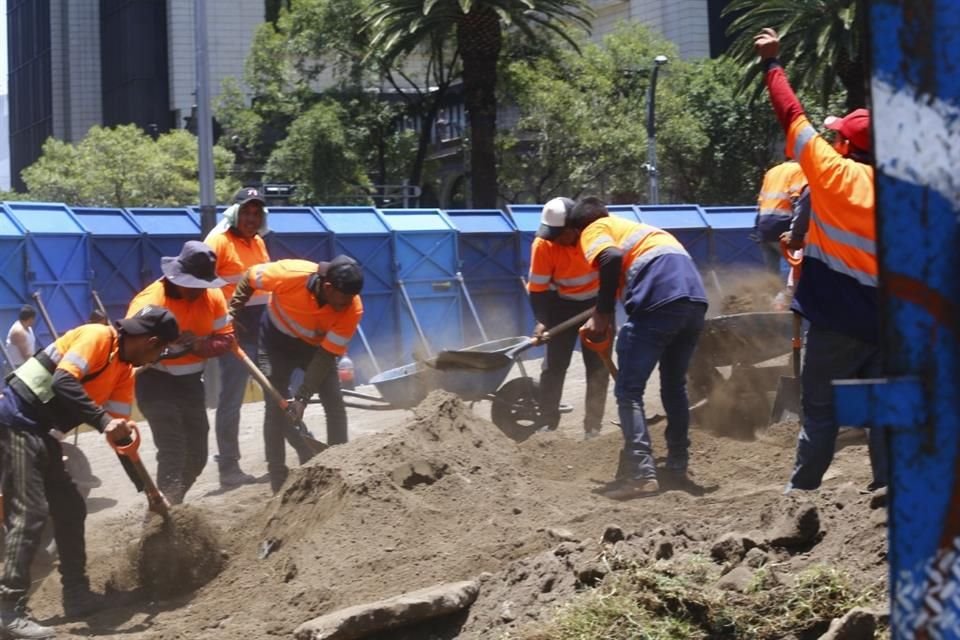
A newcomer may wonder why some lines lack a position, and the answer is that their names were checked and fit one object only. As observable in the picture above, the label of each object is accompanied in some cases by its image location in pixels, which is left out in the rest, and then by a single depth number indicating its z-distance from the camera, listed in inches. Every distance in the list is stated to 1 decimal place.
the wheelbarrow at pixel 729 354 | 372.8
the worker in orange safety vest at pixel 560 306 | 394.6
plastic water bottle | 487.5
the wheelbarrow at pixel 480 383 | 390.9
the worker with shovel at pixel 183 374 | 314.8
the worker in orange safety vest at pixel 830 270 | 203.5
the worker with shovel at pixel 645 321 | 297.3
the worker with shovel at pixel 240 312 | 383.9
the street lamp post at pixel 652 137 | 1118.7
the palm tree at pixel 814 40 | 866.1
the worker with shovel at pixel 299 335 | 345.7
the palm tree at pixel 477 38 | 899.4
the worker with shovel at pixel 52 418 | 243.3
